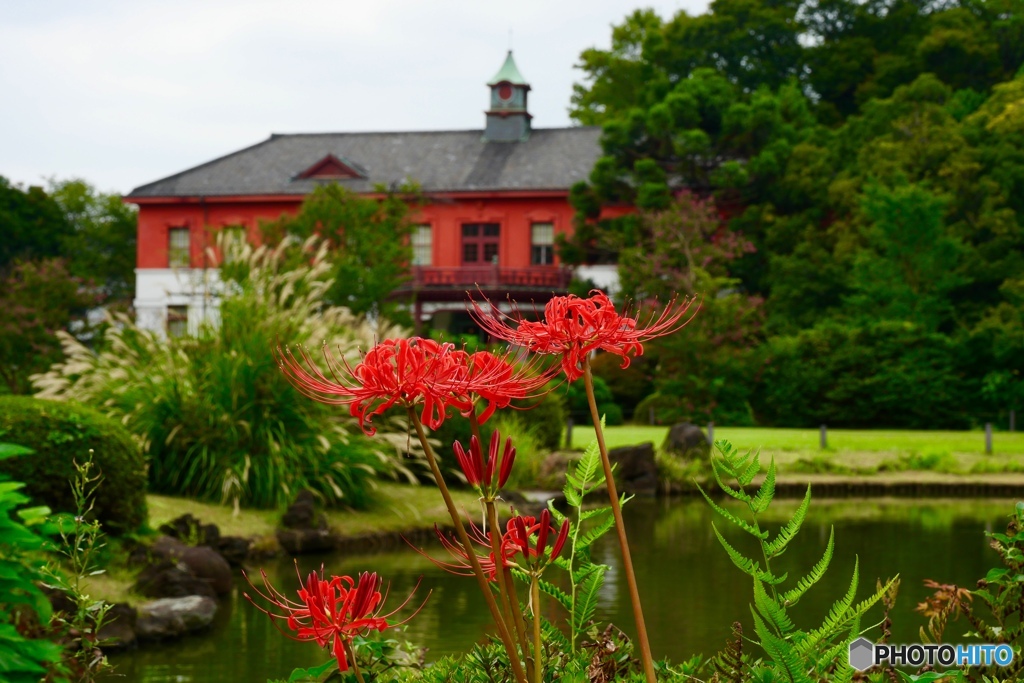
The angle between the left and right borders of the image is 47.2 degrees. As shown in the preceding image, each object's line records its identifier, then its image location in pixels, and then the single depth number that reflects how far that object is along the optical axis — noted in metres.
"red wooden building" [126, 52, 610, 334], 33.53
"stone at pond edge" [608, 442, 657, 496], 14.75
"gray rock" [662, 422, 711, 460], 16.23
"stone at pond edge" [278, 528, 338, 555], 9.99
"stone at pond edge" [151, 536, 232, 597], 8.22
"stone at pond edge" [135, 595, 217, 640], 7.16
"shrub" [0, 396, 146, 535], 7.85
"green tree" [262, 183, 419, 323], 21.52
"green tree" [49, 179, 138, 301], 38.12
